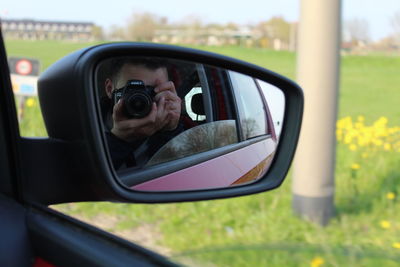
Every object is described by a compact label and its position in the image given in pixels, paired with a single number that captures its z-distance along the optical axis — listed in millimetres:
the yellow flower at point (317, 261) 1109
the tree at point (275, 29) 27825
